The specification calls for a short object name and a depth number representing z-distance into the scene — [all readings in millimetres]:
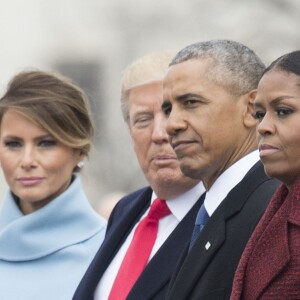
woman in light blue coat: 13844
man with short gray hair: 9937
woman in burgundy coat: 8789
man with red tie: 11422
